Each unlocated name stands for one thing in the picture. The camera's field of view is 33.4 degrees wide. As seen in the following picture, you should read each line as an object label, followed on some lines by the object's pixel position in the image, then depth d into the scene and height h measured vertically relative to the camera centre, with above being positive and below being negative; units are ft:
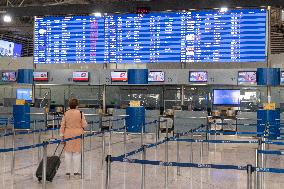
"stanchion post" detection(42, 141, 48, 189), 24.92 -3.33
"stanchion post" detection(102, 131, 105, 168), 34.76 -3.53
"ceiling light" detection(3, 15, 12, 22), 50.34 +8.54
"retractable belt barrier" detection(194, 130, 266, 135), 33.40 -2.46
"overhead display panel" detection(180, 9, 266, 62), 54.54 +7.33
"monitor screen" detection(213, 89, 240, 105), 62.67 +0.18
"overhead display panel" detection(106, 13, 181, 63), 57.47 +7.39
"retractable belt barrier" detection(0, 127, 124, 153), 23.90 -2.57
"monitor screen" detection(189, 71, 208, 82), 57.06 +2.66
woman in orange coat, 30.30 -2.30
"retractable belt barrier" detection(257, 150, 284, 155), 21.88 -2.49
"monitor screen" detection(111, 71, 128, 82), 59.62 +2.73
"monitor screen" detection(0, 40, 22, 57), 98.58 +10.61
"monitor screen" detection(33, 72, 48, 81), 63.82 +2.86
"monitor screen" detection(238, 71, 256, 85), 55.11 +2.49
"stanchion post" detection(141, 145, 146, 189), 22.24 -2.80
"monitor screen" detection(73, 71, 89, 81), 61.46 +2.79
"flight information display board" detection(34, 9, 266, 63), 54.87 +7.43
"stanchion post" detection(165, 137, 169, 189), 27.20 -4.56
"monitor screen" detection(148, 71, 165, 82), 58.49 +2.70
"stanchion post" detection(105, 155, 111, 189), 19.67 -2.86
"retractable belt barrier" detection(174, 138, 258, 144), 27.56 -2.49
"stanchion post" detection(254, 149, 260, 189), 20.54 -3.64
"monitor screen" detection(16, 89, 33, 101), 83.61 +0.54
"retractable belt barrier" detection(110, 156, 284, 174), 17.84 -2.68
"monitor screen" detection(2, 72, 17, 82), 66.08 +2.79
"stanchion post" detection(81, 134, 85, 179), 30.41 -3.91
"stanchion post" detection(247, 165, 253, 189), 17.39 -2.89
